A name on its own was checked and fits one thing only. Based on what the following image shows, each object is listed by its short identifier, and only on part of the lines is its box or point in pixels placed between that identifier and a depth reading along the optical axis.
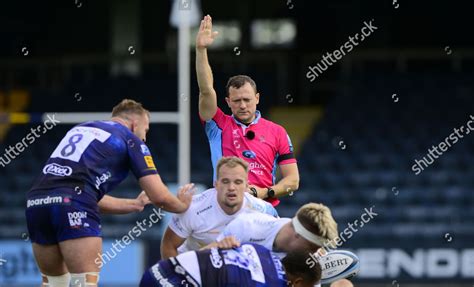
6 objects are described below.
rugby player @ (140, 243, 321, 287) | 11.78
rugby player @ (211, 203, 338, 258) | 12.38
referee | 15.71
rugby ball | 14.91
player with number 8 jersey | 14.02
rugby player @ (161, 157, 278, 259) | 14.06
